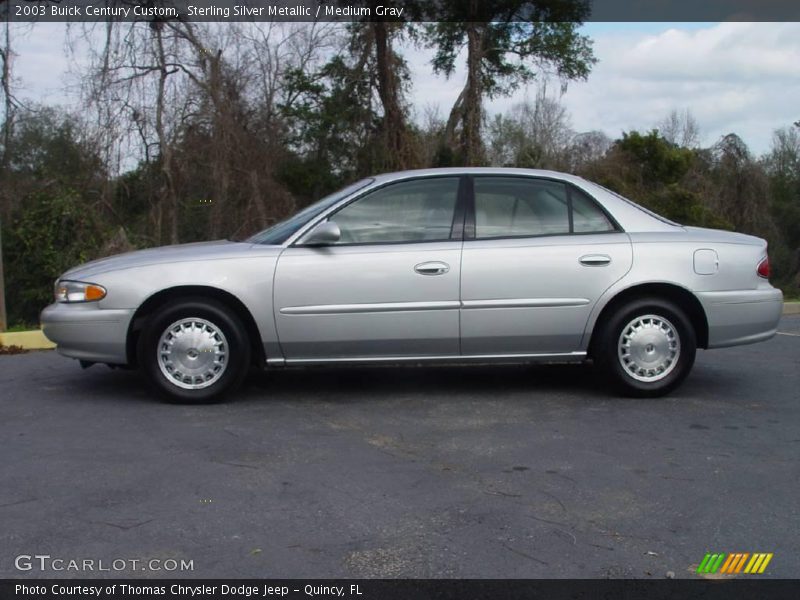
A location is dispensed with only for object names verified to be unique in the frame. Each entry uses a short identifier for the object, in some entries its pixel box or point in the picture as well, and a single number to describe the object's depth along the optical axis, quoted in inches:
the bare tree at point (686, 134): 1403.2
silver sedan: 223.1
